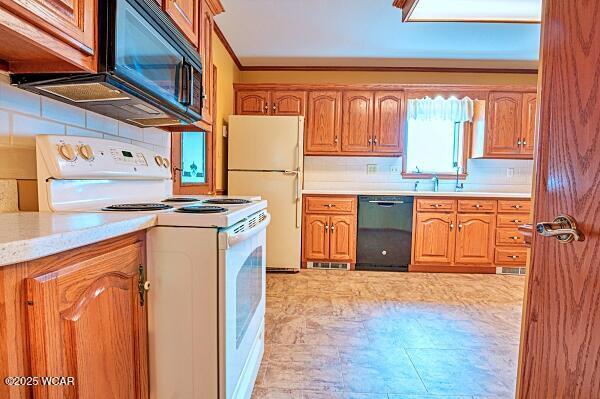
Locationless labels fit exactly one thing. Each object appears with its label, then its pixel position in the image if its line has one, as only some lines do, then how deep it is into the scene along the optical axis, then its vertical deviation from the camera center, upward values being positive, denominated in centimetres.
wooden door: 67 -6
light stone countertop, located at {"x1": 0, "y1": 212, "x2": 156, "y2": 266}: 54 -11
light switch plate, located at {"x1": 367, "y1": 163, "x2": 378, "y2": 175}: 409 +16
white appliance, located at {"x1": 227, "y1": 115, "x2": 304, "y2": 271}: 344 +9
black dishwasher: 359 -56
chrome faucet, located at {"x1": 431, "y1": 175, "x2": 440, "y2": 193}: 395 +0
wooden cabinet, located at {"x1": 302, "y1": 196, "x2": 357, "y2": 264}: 362 -51
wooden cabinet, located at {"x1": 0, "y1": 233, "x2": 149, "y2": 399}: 58 -31
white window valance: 388 +89
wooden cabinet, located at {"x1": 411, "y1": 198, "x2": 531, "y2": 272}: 353 -55
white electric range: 101 -32
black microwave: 98 +37
